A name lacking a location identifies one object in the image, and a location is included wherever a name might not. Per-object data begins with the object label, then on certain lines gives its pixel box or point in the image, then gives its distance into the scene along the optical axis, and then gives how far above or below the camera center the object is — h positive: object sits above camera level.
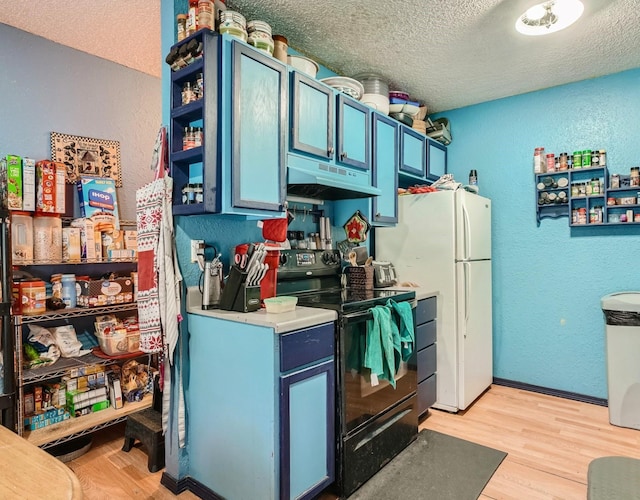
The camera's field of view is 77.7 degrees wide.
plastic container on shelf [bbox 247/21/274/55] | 2.06 +1.15
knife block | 1.89 -0.19
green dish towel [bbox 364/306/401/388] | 2.04 -0.49
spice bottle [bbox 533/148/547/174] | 3.29 +0.75
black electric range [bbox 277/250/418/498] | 1.92 -0.71
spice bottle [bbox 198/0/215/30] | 1.86 +1.13
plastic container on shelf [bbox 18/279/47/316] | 2.24 -0.23
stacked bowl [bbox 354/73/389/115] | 3.01 +1.26
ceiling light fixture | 2.18 +1.35
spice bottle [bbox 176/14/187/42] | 1.96 +1.14
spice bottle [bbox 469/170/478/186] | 3.55 +0.67
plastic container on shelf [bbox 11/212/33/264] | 2.21 +0.11
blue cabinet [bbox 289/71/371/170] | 2.24 +0.81
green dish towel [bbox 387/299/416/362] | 2.29 -0.42
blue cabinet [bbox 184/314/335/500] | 1.66 -0.70
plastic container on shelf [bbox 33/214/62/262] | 2.30 +0.11
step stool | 2.18 -1.00
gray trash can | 2.68 -0.73
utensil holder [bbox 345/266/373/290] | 2.74 -0.16
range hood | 2.19 +0.42
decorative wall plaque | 2.59 +0.68
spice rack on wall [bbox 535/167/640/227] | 2.95 +0.42
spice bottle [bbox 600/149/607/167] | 3.01 +0.71
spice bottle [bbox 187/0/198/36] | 1.88 +1.13
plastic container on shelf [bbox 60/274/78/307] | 2.42 -0.21
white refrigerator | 2.93 -0.13
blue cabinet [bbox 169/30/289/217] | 1.83 +0.60
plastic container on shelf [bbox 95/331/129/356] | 2.52 -0.56
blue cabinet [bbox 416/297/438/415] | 2.72 -0.69
